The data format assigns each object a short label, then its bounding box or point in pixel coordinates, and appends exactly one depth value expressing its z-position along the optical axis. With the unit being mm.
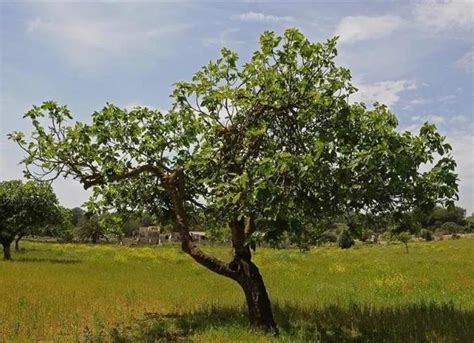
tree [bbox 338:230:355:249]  85525
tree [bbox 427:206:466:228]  144762
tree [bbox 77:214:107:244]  126119
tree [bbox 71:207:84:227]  177725
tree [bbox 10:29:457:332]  9875
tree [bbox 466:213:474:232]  128587
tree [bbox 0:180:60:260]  43156
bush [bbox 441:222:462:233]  136125
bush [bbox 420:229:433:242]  99438
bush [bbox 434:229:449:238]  124338
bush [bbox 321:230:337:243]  107156
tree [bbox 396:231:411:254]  61084
